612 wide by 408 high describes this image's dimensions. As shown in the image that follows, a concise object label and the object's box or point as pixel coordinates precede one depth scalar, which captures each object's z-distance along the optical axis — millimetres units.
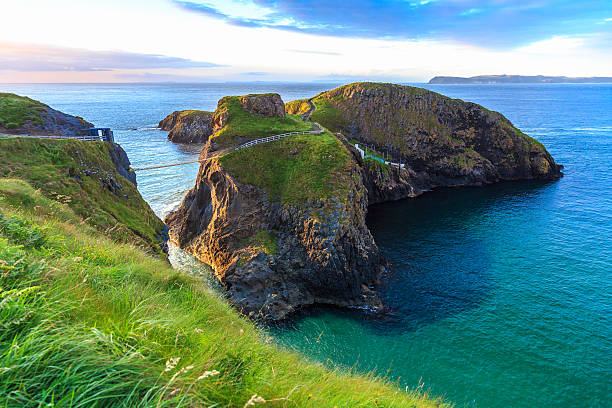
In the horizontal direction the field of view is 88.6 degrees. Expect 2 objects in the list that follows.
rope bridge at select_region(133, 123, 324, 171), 50375
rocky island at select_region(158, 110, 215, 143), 114812
